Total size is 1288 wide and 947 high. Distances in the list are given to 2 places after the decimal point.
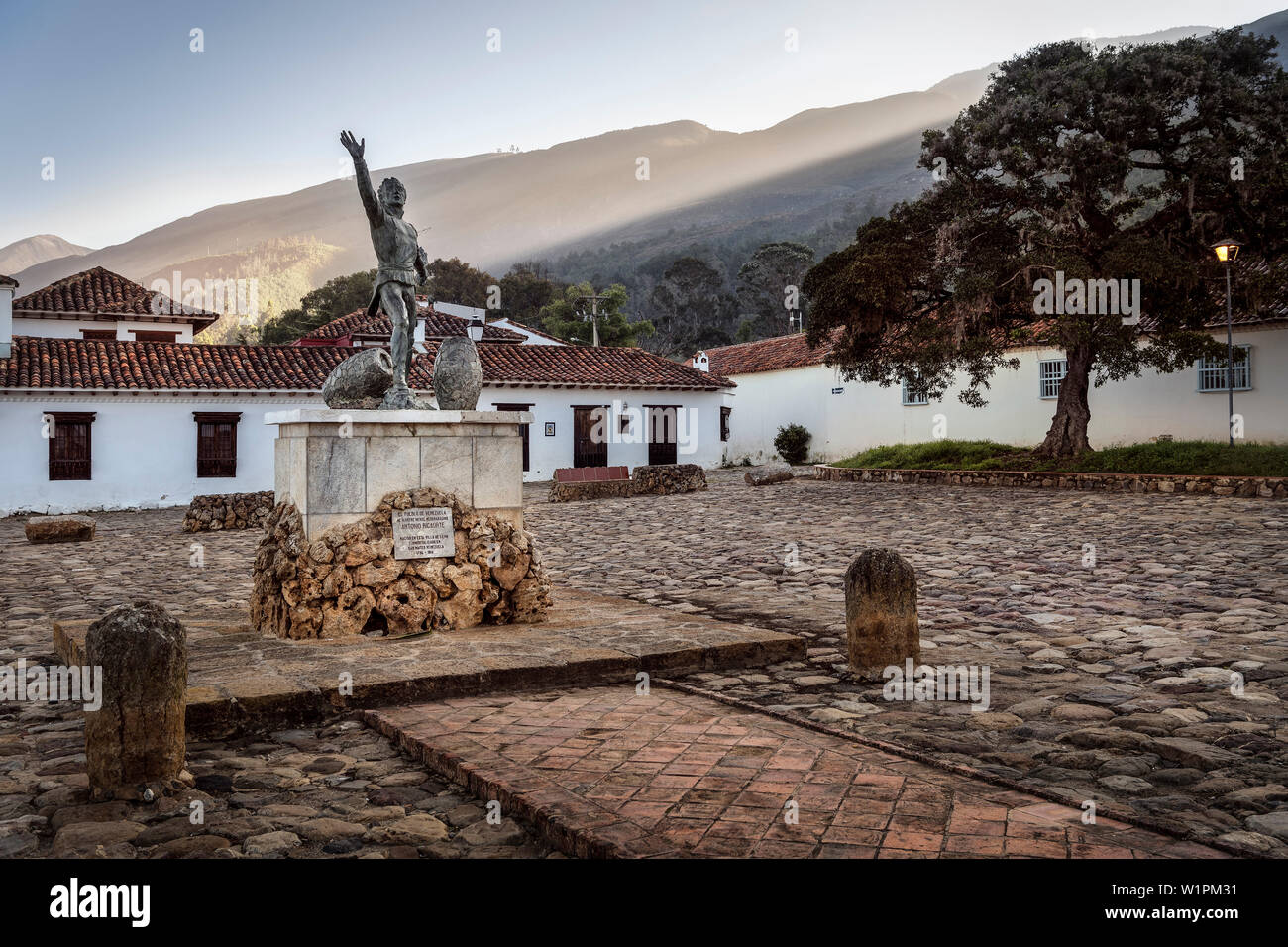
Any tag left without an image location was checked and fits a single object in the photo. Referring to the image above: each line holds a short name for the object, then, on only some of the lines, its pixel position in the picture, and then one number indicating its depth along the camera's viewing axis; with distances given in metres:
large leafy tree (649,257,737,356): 63.97
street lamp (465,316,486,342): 32.75
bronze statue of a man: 6.88
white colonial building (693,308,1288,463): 21.27
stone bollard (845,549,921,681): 5.30
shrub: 33.22
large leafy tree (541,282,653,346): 44.31
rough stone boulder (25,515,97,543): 14.37
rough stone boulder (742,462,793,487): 23.16
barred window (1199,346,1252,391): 21.12
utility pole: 41.81
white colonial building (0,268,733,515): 20.86
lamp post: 17.02
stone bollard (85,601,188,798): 3.51
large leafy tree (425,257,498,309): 52.34
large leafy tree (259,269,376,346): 49.62
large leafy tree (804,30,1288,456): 17.81
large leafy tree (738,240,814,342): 60.94
